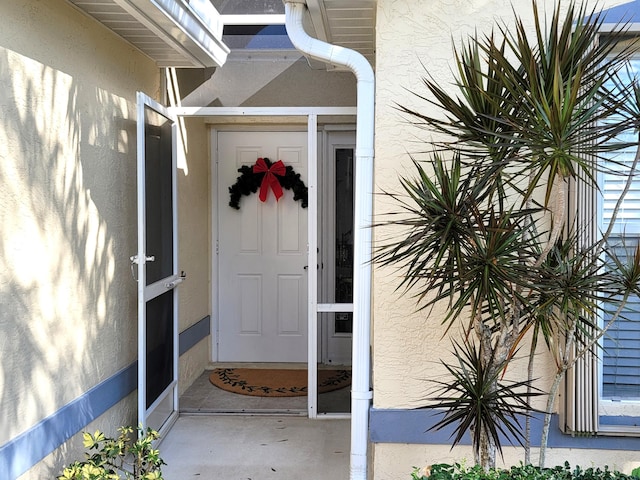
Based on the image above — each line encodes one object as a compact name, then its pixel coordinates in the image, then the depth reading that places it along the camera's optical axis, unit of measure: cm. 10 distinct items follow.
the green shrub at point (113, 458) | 290
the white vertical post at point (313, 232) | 479
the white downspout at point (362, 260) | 326
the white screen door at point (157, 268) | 397
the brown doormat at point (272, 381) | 517
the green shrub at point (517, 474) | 253
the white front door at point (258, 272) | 649
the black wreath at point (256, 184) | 639
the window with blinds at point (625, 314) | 311
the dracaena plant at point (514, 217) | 228
